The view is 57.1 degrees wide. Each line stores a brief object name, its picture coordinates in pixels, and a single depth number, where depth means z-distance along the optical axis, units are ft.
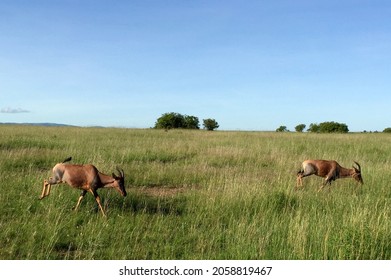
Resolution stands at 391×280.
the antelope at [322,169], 26.99
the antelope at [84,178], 18.61
